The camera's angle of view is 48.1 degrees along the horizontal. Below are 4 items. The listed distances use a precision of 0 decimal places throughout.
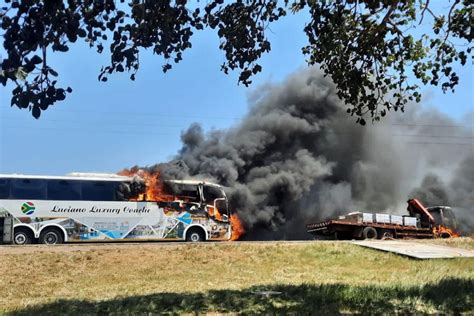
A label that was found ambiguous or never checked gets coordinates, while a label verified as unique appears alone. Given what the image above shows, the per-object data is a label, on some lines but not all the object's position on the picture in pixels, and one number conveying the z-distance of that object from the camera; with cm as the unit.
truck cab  3167
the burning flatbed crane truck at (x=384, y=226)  2756
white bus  2120
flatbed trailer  2747
